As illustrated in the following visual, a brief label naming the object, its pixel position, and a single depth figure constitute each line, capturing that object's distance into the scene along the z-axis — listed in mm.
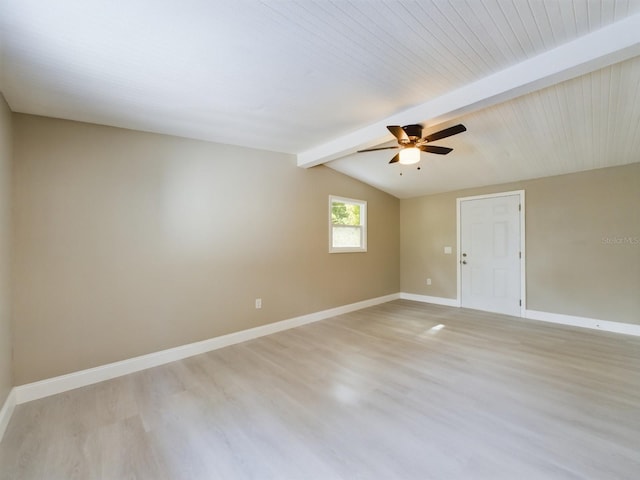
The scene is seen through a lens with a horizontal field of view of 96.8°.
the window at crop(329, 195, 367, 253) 5009
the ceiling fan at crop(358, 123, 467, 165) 2744
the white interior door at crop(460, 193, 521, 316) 4887
